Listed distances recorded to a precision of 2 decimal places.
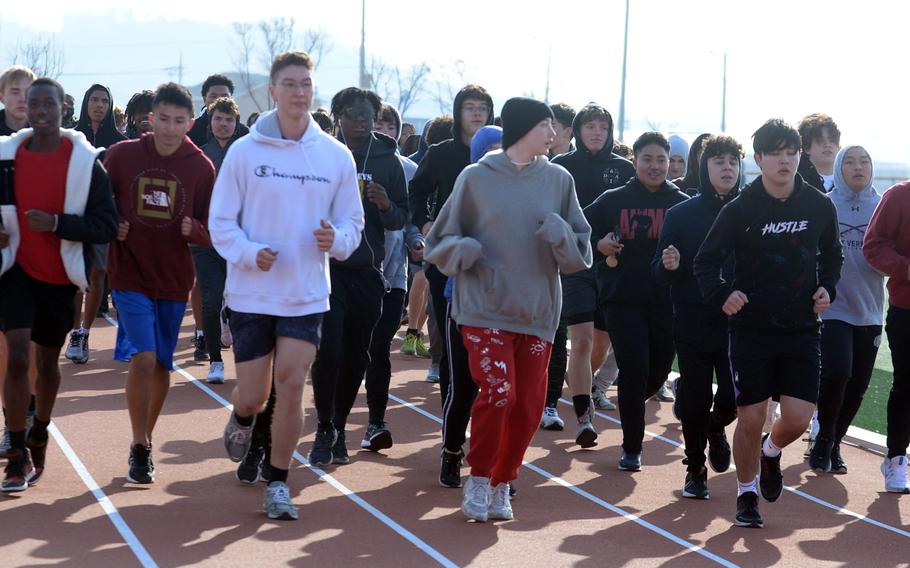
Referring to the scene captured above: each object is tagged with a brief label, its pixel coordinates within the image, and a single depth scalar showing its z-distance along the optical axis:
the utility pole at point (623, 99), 48.47
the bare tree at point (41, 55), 70.12
